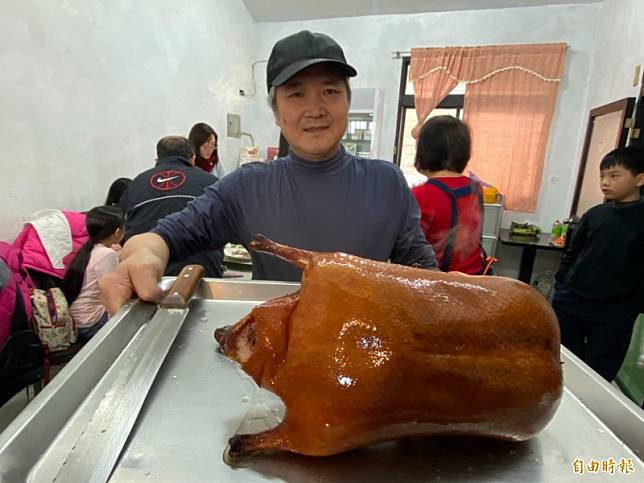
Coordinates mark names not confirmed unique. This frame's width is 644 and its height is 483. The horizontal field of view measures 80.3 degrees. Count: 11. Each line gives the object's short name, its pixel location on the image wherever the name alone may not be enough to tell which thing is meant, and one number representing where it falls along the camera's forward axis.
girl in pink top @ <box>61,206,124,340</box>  1.91
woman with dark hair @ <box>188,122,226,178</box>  3.01
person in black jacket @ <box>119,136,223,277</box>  1.96
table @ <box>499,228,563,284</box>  3.43
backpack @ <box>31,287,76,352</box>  1.73
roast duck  0.37
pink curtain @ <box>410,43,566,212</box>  3.75
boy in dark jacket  1.88
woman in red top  1.54
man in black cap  0.90
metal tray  0.37
